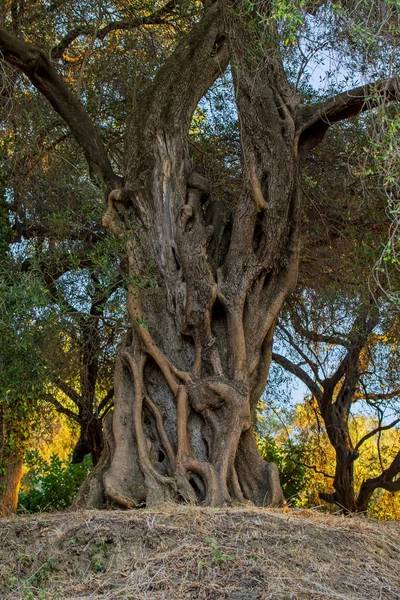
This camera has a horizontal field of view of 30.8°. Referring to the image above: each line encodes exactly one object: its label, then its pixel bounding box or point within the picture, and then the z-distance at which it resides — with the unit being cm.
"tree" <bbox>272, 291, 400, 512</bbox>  1278
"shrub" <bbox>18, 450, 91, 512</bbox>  1589
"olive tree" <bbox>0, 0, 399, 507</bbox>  761
